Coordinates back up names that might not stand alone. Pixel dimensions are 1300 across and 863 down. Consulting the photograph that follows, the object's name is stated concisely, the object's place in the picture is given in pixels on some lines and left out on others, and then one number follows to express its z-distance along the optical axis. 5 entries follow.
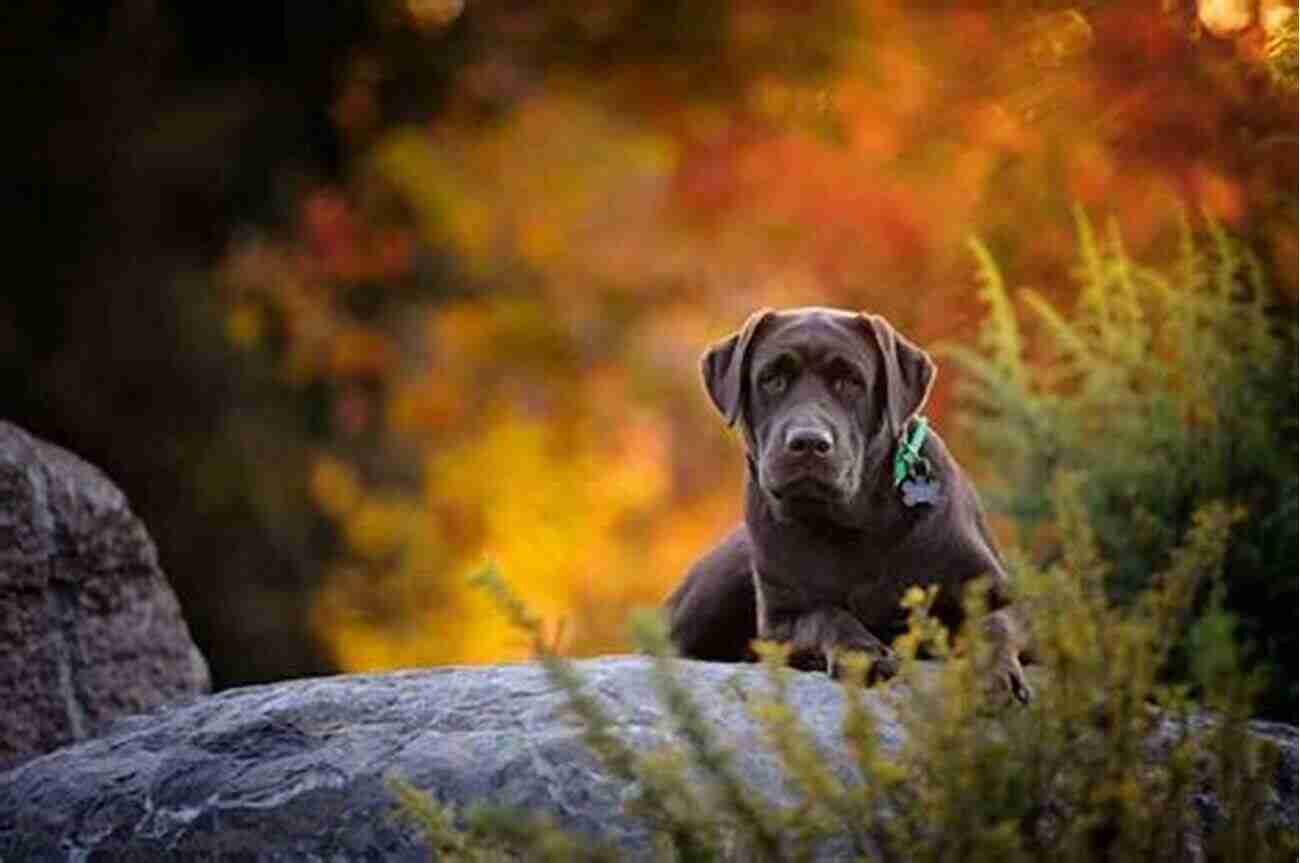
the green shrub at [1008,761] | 3.18
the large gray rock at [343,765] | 4.29
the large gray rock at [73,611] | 5.63
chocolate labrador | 4.72
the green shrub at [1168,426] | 6.40
